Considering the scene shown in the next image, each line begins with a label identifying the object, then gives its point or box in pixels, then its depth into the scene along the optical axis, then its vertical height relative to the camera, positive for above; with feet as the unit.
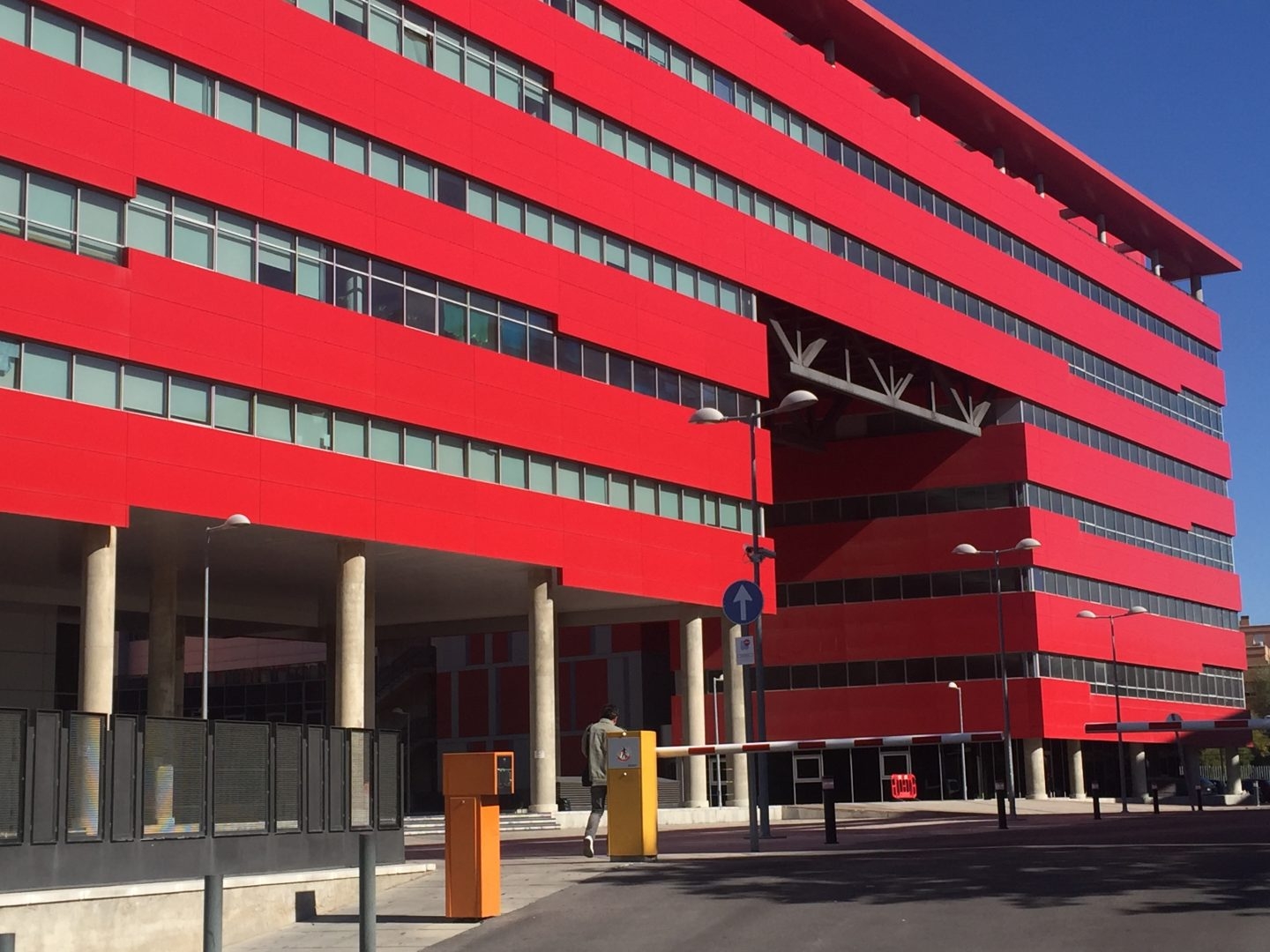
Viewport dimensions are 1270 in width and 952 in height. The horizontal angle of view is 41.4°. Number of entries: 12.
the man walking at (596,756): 65.21 -0.58
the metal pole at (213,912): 36.09 -3.41
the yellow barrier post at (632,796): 60.18 -2.03
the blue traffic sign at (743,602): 79.51 +6.34
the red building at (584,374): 116.37 +34.15
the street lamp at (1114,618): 198.59 +14.03
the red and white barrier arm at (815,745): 65.05 -0.37
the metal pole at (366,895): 41.16 -3.60
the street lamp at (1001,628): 157.42 +9.85
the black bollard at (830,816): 75.31 -3.62
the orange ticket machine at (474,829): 50.37 -2.56
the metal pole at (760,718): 88.02 +1.01
